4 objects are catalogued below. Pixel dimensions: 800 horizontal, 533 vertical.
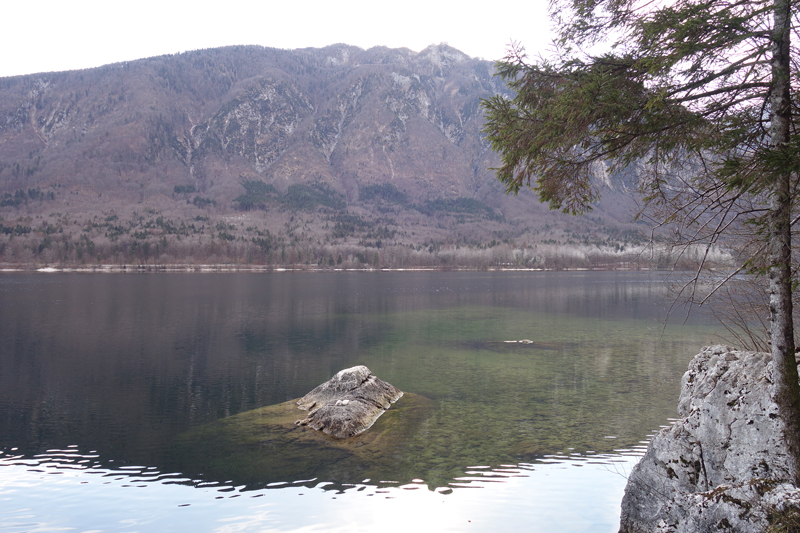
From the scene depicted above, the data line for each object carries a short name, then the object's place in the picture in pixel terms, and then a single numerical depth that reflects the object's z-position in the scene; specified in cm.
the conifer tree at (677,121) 712
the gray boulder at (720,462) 615
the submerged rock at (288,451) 1302
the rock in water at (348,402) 1630
